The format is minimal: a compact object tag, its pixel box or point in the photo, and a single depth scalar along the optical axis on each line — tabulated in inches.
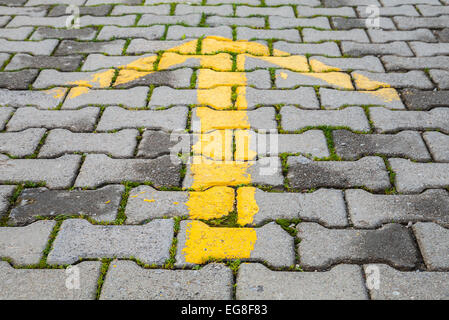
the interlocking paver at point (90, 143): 101.3
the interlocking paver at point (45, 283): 72.6
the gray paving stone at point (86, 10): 162.2
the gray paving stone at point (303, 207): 85.6
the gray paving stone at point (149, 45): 139.9
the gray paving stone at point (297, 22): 153.7
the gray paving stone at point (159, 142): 100.9
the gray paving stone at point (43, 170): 93.8
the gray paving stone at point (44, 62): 132.0
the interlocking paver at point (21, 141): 101.3
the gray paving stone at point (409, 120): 107.9
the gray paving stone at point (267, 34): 146.6
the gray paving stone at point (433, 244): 77.2
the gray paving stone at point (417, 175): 92.0
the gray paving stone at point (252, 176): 93.3
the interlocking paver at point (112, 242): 78.7
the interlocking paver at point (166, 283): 72.7
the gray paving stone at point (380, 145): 100.0
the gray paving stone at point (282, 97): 116.5
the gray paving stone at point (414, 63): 131.1
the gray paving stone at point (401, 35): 145.7
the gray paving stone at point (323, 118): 108.6
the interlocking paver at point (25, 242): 78.6
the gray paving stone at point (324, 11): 161.3
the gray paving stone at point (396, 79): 123.2
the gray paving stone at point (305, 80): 123.6
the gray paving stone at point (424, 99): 115.6
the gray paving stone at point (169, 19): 155.6
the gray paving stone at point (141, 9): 163.3
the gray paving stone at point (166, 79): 124.1
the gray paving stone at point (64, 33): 147.6
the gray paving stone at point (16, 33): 148.1
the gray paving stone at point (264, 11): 161.2
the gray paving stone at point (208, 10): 162.1
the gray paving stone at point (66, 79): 124.3
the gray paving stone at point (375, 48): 138.3
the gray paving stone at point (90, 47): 139.6
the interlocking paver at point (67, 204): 86.3
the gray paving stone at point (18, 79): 123.6
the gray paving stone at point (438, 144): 99.4
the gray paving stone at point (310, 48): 138.9
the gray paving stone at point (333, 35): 145.9
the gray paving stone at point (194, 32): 147.1
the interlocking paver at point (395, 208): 85.1
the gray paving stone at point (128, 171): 93.7
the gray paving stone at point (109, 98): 116.6
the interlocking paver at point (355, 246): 77.9
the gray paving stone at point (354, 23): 152.9
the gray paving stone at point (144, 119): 108.6
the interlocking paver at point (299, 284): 72.7
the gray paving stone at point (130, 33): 147.5
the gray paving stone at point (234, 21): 154.7
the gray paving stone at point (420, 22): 153.3
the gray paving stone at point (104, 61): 132.0
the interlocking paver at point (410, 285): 72.2
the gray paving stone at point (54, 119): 108.8
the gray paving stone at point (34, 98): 116.8
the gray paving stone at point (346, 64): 130.8
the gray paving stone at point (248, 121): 107.9
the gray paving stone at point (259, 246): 78.2
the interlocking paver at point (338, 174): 92.7
